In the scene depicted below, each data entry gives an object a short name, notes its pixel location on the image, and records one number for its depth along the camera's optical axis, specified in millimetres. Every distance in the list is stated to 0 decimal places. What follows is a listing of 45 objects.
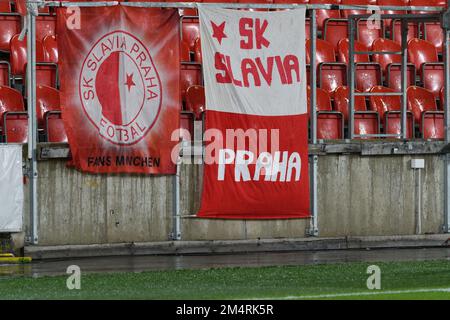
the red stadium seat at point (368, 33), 27234
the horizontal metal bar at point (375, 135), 22845
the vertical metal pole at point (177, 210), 21312
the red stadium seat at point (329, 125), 22984
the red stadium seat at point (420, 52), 26641
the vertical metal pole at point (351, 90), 22734
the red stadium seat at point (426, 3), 28391
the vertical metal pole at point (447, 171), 22781
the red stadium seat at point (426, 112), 24172
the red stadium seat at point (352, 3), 27827
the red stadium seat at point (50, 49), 23281
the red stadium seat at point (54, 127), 21359
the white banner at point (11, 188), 20422
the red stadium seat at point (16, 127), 21000
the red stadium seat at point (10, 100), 21438
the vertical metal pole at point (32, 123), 20578
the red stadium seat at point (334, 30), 26672
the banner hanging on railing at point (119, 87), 20906
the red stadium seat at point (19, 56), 22938
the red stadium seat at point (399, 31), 27250
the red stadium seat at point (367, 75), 25125
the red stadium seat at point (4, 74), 22078
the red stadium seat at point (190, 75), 23125
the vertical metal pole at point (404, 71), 23281
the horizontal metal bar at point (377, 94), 23359
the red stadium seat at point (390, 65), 25375
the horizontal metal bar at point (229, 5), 21109
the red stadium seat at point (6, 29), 23672
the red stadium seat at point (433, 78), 25812
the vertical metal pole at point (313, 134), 22062
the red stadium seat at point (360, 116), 23578
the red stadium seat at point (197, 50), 24219
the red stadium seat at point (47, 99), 21875
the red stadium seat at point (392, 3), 28422
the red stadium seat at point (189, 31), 25047
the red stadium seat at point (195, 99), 22656
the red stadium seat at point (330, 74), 24541
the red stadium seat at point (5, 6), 24375
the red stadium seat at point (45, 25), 24078
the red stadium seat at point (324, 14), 27234
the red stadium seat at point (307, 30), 25266
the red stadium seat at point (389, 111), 23875
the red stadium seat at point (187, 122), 21662
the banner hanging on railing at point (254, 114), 21453
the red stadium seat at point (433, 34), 27750
